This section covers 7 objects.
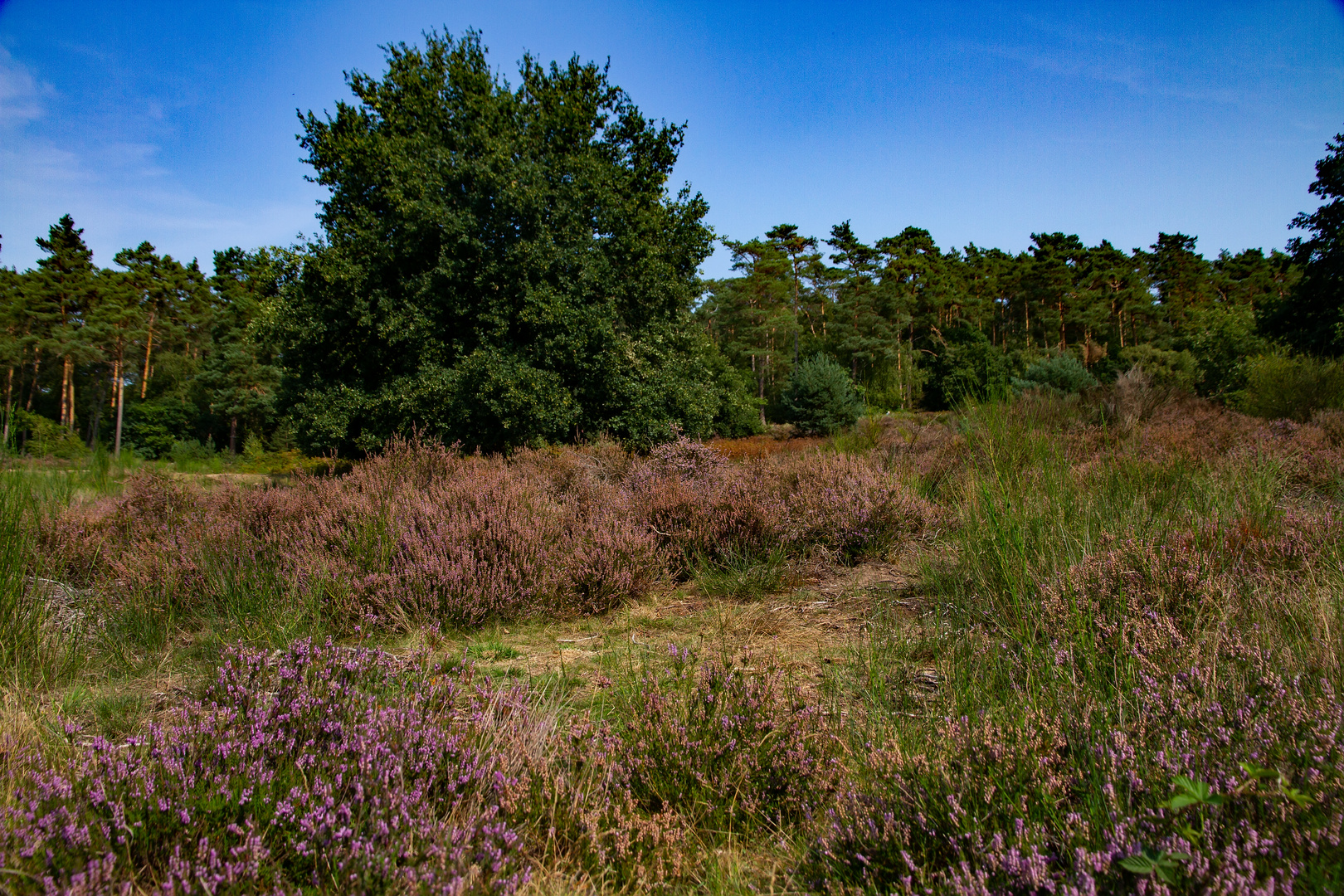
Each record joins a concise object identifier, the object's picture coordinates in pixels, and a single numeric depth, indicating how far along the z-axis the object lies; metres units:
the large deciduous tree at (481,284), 14.16
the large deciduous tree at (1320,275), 20.73
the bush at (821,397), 28.33
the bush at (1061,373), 24.33
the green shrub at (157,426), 36.69
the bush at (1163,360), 32.23
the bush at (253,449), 31.04
